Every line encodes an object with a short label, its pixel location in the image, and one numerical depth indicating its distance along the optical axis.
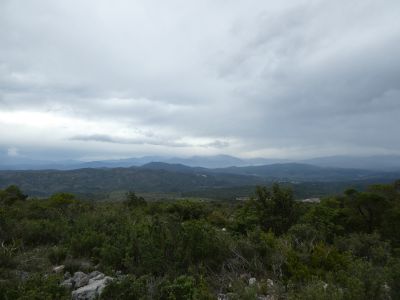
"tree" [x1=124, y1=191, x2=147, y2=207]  29.14
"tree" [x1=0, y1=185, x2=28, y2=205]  26.36
